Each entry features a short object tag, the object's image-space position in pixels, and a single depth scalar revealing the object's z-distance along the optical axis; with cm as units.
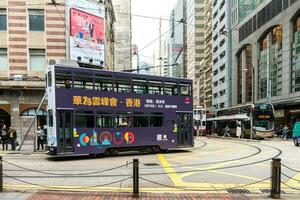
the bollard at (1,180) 980
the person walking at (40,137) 2518
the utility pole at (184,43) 12906
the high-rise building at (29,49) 3200
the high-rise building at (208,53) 11456
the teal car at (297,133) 2856
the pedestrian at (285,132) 4228
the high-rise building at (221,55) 8819
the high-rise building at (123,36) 8794
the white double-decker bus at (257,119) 3772
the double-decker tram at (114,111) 1834
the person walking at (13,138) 2552
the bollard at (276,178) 917
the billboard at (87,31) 3206
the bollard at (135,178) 923
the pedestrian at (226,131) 4671
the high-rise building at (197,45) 12666
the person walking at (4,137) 2631
